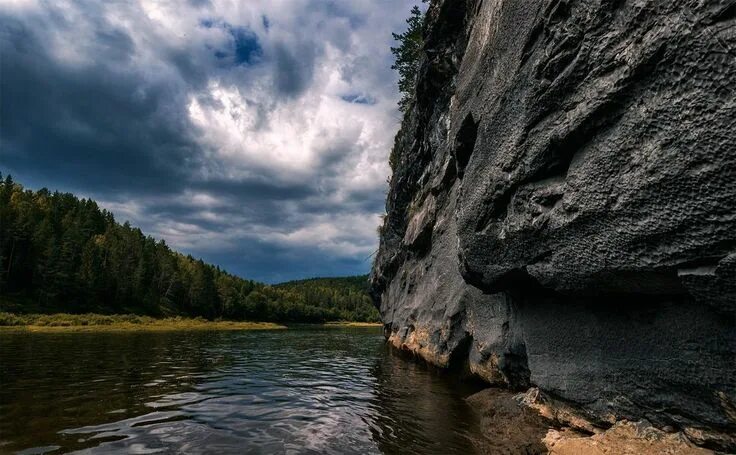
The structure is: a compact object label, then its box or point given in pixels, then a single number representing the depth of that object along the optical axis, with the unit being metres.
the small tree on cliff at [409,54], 43.53
